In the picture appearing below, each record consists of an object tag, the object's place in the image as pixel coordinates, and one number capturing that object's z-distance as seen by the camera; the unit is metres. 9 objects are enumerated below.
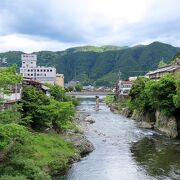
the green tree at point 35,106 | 26.81
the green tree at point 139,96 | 43.64
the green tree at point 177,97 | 29.99
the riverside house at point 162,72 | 44.60
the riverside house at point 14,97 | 23.78
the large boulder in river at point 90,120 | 44.89
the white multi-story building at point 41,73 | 96.91
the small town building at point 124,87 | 75.38
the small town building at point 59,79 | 108.17
